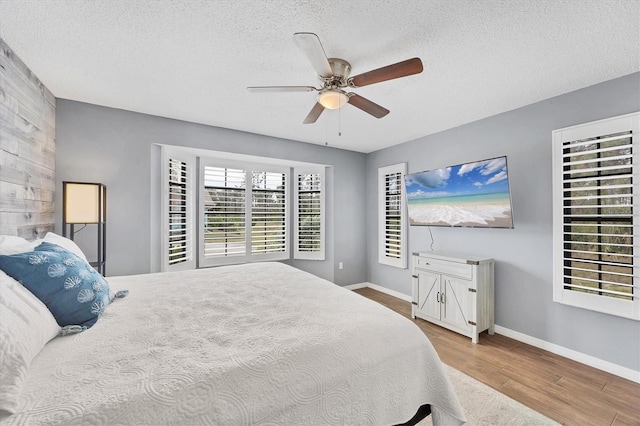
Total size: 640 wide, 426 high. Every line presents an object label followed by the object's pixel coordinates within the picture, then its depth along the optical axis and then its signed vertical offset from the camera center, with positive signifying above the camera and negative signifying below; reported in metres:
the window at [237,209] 3.50 +0.06
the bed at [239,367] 0.83 -0.57
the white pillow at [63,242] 1.77 -0.20
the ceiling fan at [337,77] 1.52 +0.92
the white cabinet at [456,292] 2.94 -0.94
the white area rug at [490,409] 1.79 -1.40
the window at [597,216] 2.23 -0.03
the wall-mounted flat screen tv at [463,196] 2.81 +0.20
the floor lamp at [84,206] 2.43 +0.07
